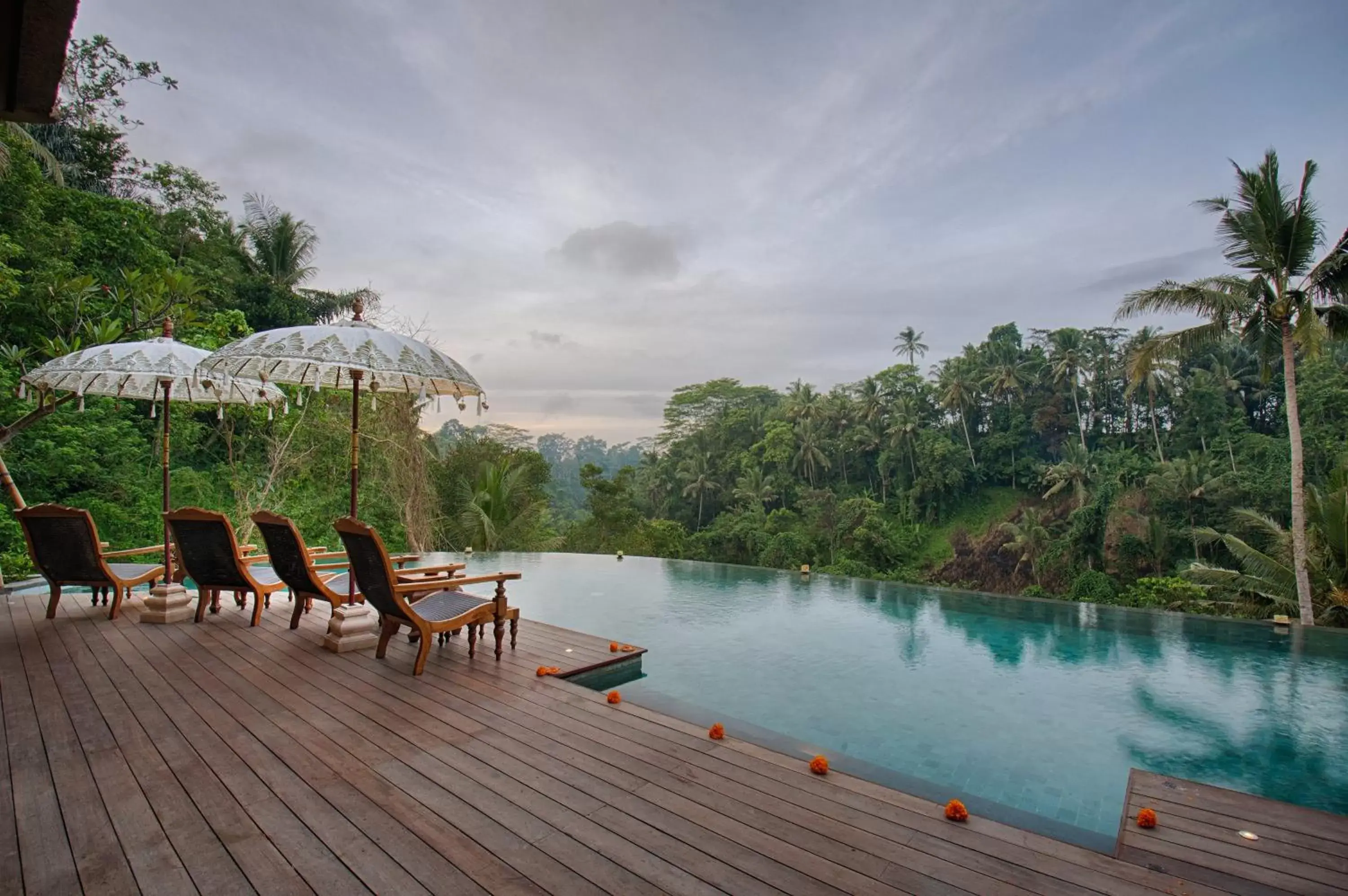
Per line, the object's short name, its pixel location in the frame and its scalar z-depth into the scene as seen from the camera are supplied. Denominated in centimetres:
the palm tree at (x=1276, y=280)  838
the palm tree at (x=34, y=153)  692
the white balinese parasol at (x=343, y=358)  337
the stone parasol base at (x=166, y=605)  426
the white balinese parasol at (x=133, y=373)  403
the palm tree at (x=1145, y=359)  1010
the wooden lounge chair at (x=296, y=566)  380
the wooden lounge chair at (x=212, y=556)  394
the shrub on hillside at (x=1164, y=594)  1109
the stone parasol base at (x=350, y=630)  371
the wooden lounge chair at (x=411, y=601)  330
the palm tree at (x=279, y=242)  1540
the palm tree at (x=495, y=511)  1417
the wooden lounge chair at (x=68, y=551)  393
